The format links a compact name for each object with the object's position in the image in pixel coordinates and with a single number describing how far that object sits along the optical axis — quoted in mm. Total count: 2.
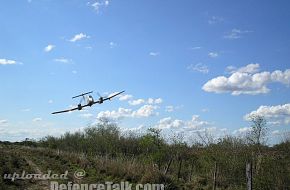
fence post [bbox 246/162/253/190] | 16062
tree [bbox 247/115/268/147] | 26234
